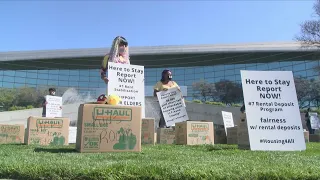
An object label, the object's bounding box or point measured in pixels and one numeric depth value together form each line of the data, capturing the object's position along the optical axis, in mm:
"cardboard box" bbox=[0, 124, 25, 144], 6234
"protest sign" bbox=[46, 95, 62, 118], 7523
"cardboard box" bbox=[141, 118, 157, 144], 4830
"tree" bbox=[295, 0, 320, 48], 23764
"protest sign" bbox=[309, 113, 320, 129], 13513
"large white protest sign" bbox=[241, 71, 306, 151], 3887
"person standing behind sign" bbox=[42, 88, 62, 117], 7567
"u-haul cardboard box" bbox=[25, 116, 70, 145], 5095
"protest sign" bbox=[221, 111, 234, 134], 8734
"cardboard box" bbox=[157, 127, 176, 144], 5995
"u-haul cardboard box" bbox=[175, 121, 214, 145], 5263
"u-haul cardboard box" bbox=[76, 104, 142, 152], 3331
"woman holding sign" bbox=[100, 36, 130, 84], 4908
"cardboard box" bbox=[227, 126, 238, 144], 6299
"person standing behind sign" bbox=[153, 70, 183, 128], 6017
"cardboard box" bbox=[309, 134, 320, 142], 11251
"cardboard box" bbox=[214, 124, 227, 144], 7499
